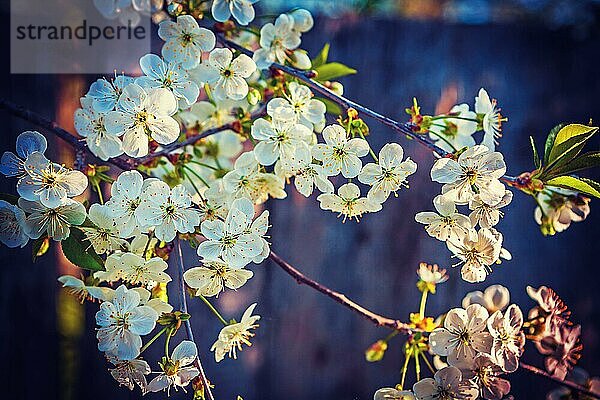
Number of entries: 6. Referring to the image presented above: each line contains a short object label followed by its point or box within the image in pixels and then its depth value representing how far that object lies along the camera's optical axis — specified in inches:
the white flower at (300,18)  29.4
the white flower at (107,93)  22.4
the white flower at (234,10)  25.9
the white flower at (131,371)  22.6
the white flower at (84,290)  23.2
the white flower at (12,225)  22.1
